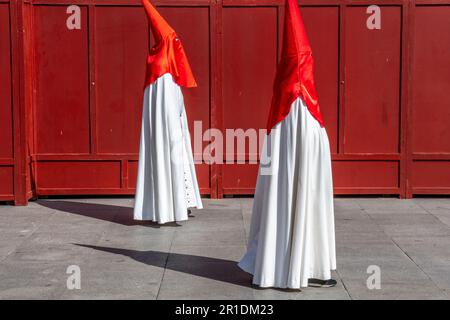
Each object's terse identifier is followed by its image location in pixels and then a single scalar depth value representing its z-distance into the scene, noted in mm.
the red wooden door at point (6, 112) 10359
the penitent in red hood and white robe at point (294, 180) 6320
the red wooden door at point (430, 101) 10828
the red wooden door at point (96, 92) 10875
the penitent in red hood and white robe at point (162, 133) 9250
